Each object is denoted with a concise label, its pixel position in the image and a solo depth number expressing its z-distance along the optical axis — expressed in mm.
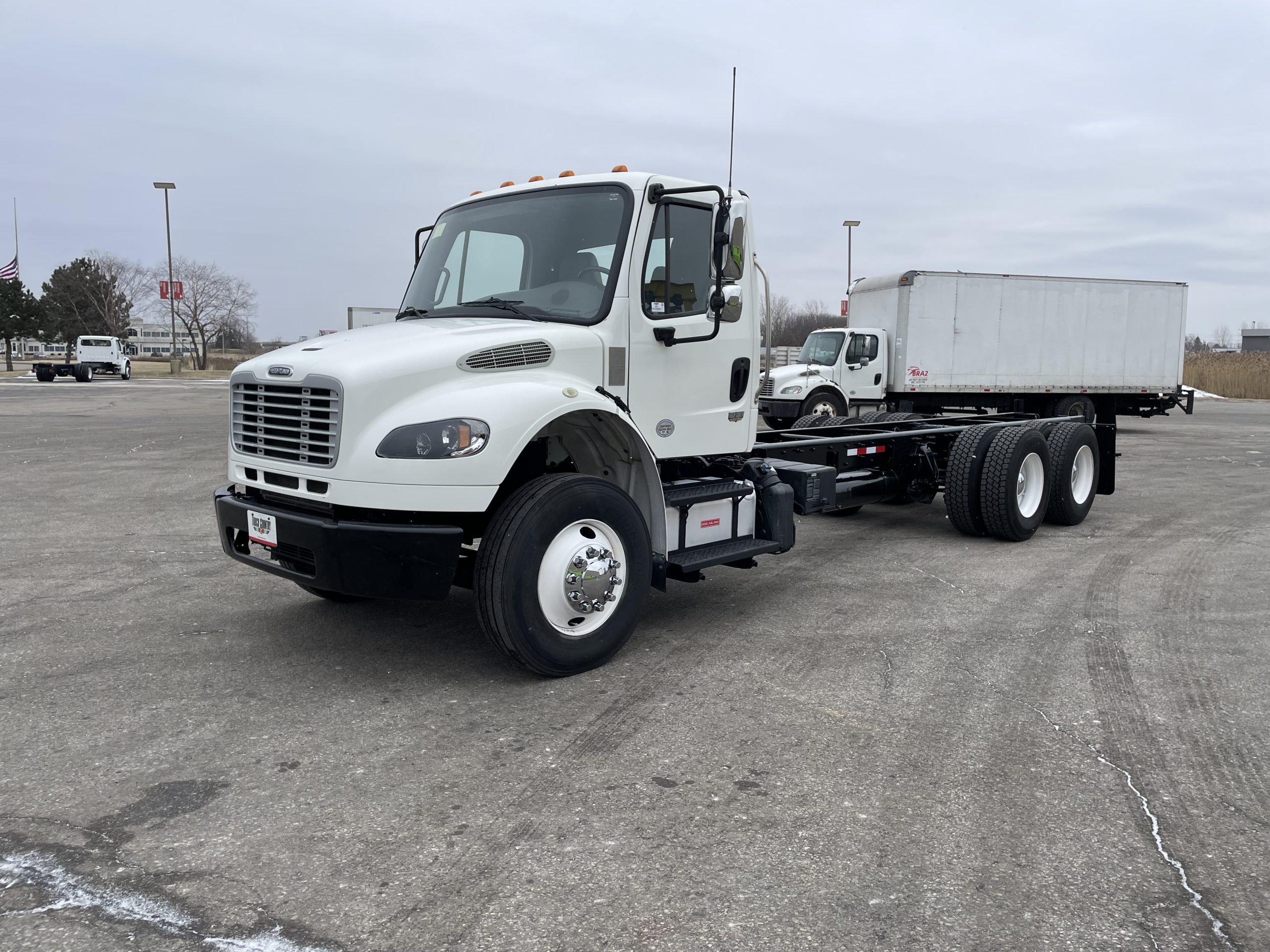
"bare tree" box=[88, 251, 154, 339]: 72438
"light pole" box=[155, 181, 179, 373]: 47806
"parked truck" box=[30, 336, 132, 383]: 46312
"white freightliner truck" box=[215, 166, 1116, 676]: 4523
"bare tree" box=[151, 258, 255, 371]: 64000
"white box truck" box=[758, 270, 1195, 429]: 19281
